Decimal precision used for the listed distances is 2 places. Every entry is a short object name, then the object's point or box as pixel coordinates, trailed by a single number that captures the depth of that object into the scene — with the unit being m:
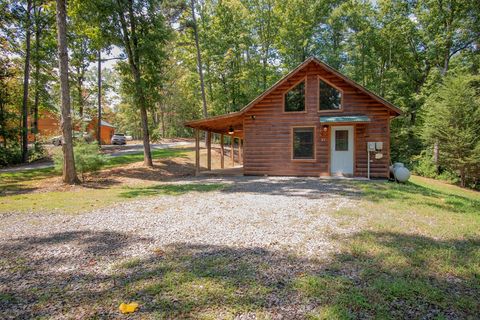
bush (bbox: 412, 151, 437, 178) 17.89
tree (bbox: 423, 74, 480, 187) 14.79
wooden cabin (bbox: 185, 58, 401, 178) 11.32
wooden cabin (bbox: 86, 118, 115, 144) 33.18
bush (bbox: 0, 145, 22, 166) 15.80
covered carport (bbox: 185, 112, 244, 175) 12.07
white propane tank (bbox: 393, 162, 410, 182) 10.98
